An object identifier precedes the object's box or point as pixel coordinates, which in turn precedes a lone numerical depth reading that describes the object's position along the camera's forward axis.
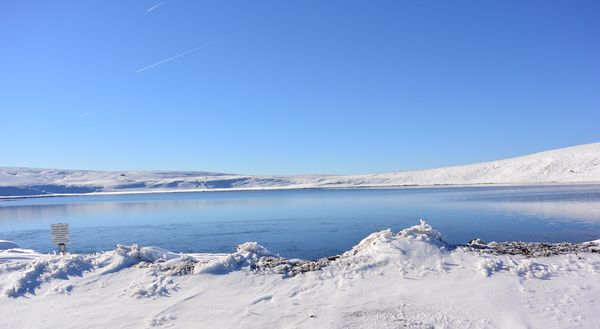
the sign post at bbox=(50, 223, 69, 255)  12.84
